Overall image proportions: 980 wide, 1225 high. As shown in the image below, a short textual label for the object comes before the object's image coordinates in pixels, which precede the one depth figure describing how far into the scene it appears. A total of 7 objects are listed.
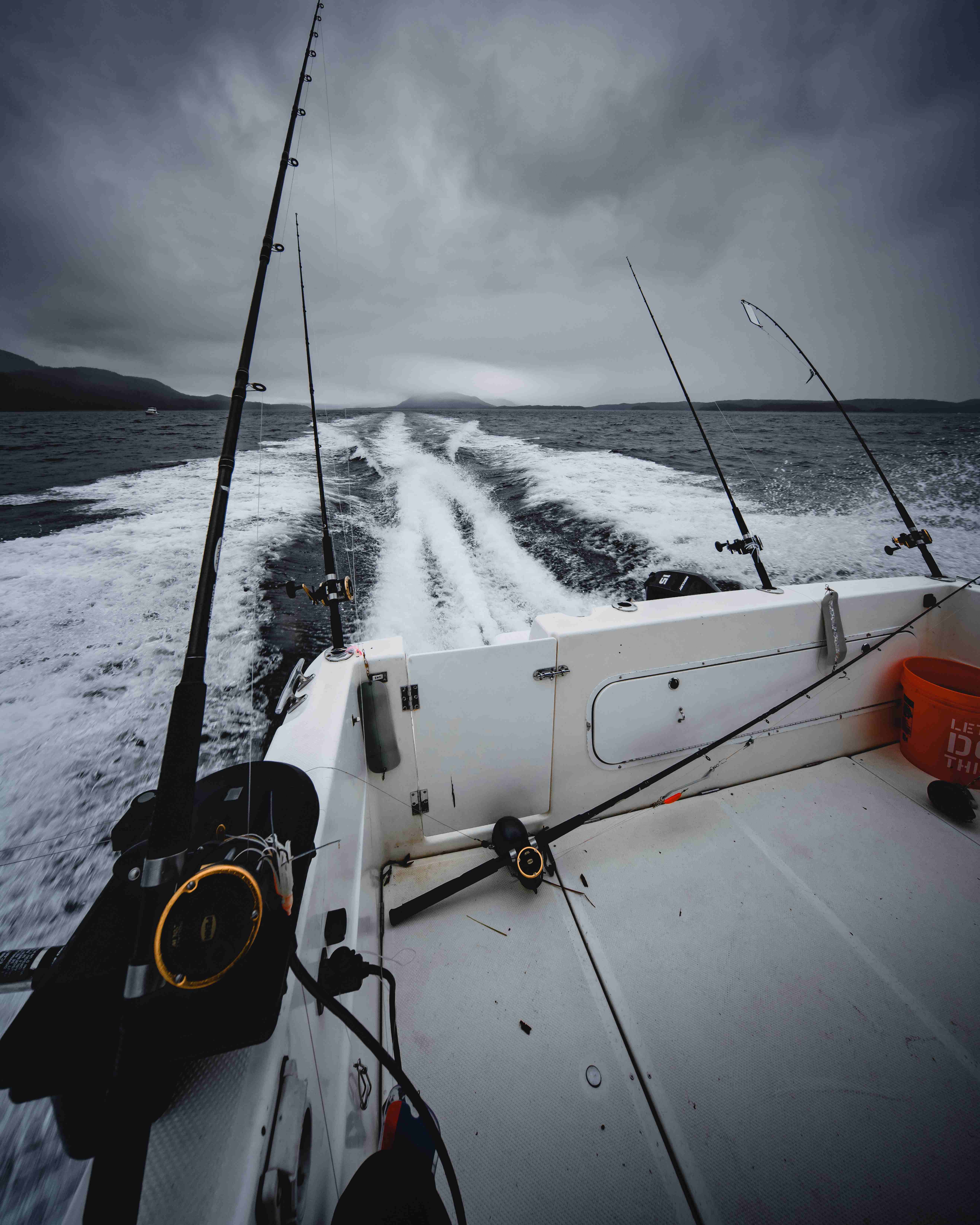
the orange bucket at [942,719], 1.62
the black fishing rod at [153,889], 0.36
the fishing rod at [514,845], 1.36
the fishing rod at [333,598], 1.42
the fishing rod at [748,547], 1.87
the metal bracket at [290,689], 1.17
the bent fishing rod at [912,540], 1.97
